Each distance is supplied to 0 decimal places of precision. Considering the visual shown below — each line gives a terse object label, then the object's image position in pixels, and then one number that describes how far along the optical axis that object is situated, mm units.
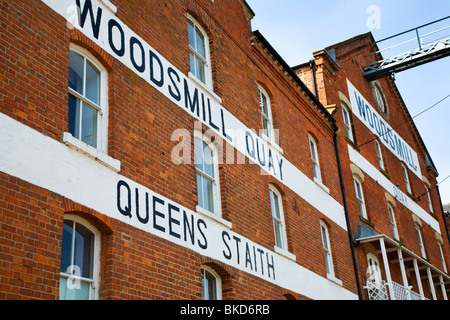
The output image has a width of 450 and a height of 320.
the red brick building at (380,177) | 20344
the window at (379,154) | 25262
